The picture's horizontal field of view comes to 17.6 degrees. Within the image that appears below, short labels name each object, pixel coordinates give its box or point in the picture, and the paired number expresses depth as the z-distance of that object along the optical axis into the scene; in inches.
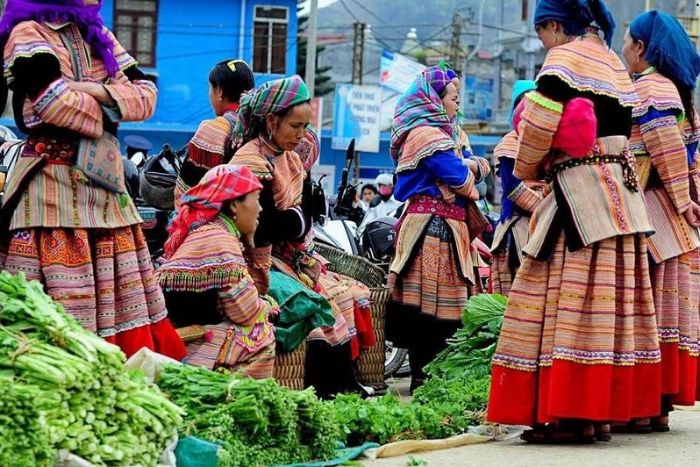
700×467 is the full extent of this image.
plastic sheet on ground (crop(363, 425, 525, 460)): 383.9
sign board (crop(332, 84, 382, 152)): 2524.4
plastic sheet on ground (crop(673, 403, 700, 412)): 533.8
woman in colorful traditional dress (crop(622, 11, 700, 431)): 458.7
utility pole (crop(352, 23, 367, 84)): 2851.9
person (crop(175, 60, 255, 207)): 517.4
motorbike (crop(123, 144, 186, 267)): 591.3
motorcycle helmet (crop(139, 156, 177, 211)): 590.4
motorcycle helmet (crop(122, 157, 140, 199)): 609.1
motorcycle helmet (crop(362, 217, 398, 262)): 733.6
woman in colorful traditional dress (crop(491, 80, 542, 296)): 590.9
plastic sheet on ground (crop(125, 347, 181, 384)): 346.4
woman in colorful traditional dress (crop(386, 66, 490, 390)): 578.7
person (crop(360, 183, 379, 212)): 1542.9
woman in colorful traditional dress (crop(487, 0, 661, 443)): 413.3
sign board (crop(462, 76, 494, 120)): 4105.7
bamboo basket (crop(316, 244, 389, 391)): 579.6
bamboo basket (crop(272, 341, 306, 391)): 478.8
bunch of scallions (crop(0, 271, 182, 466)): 272.5
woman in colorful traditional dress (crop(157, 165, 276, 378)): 432.5
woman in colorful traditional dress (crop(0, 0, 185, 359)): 391.3
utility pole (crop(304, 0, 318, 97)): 2152.0
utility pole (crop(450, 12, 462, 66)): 3375.9
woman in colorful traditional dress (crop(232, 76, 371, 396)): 488.4
